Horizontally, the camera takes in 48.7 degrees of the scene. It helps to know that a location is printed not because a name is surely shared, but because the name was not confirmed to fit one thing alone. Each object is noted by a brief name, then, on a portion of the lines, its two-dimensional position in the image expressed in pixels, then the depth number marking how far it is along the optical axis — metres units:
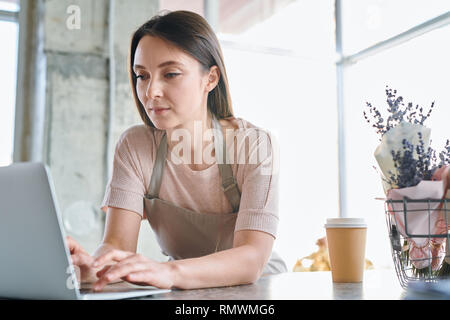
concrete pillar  2.78
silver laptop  0.60
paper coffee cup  0.97
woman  1.26
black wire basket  0.78
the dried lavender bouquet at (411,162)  0.79
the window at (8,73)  2.90
